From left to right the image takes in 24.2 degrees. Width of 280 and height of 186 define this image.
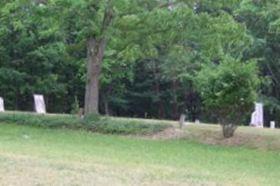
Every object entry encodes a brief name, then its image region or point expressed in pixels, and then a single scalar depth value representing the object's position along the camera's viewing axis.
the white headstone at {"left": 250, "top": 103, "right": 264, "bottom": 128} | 25.52
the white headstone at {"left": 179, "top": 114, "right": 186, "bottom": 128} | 20.59
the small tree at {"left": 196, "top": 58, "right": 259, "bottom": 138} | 18.48
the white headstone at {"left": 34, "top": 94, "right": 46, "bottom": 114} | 28.28
